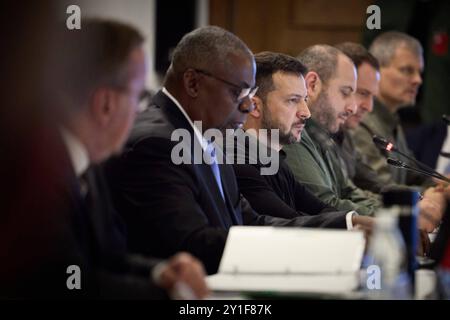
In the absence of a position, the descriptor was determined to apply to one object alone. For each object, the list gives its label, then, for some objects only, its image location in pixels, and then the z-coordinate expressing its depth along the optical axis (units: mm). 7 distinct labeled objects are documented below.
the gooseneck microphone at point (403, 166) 5406
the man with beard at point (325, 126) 6098
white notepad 3531
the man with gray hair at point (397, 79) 8516
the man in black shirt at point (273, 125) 5484
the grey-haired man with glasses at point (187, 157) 4086
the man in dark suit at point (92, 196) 3482
